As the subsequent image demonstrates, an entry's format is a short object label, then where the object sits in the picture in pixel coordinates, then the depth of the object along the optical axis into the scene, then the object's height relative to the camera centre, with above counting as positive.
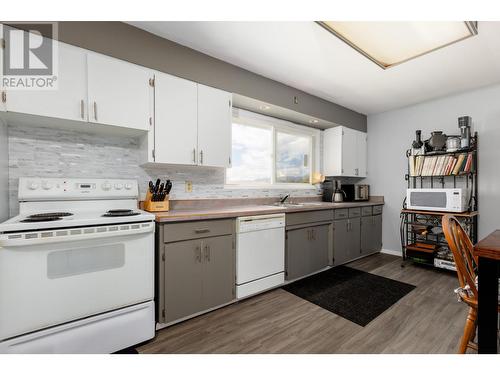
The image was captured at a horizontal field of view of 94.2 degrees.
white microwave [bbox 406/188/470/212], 2.86 -0.15
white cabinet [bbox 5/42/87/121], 1.51 +0.63
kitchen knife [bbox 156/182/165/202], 2.08 -0.06
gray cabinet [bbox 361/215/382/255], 3.58 -0.74
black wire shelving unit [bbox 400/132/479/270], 2.98 -0.49
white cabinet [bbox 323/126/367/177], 3.75 +0.60
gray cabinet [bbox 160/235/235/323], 1.80 -0.73
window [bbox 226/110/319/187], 3.04 +0.53
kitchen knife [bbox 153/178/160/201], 2.06 -0.02
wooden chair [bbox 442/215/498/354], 1.31 -0.52
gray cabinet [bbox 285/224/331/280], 2.61 -0.74
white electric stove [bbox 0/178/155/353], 1.29 -0.54
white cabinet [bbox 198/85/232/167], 2.25 +0.61
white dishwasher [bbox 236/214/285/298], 2.21 -0.66
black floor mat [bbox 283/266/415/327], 2.10 -1.10
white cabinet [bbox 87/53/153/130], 1.72 +0.74
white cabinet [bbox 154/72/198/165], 2.01 +0.61
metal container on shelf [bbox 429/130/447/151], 3.17 +0.66
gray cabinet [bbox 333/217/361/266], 3.12 -0.73
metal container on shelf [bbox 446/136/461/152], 3.01 +0.58
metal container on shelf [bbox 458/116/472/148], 2.93 +0.74
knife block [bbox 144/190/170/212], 2.06 -0.15
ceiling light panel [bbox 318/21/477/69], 1.83 +1.30
